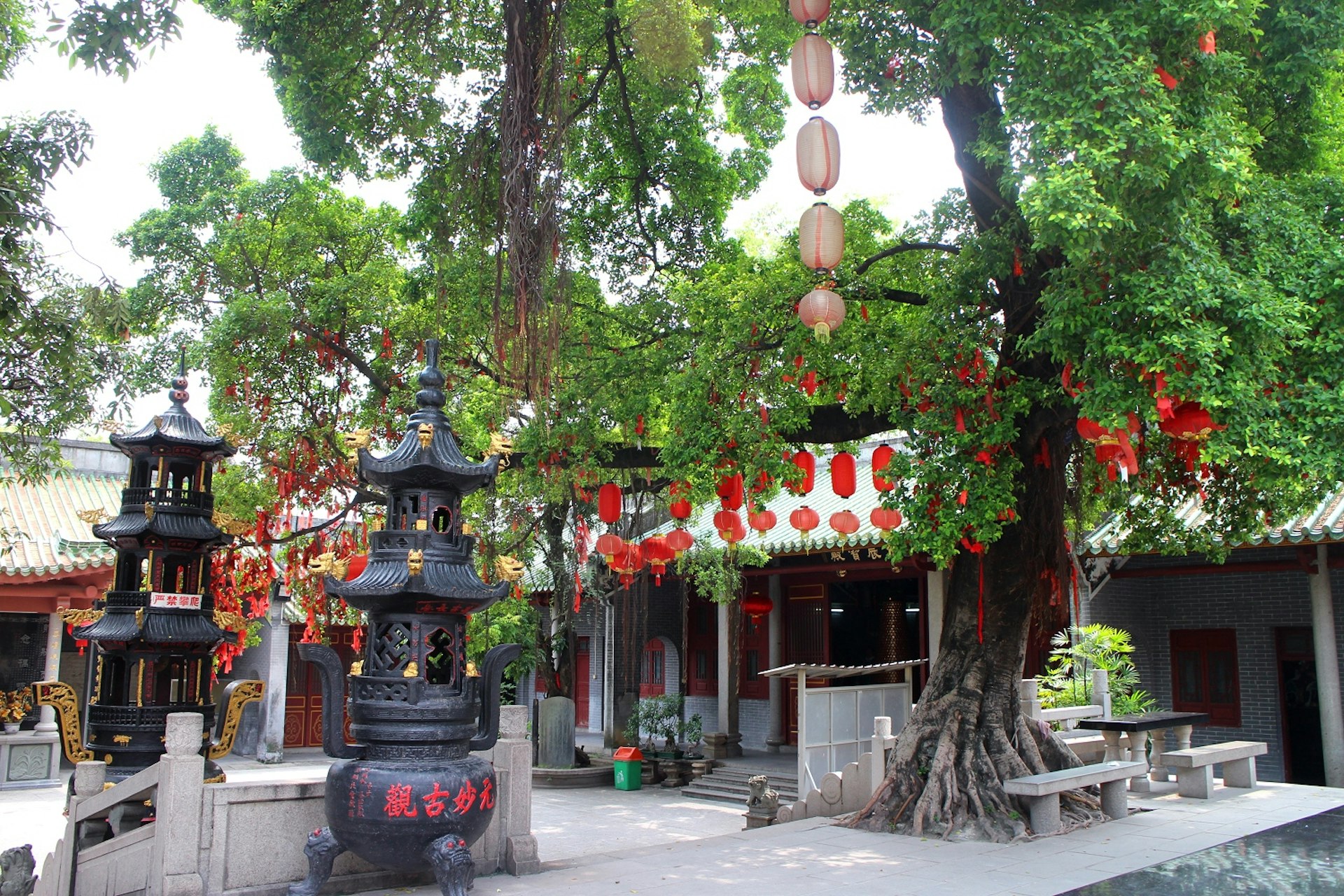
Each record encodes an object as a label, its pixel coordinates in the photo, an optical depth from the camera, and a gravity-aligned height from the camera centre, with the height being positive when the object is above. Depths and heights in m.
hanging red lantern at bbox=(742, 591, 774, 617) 15.88 +0.23
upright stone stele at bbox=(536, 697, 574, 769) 16.53 -1.79
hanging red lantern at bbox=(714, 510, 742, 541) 9.27 +0.86
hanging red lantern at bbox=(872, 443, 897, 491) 7.71 +1.30
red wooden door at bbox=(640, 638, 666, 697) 20.72 -1.01
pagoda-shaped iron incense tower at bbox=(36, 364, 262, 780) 8.21 +0.04
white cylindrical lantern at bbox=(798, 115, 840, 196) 6.78 +3.00
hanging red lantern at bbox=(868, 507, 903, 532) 8.28 +0.80
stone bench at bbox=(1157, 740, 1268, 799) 9.87 -1.40
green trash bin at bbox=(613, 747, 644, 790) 16.14 -2.31
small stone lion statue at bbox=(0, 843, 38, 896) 7.41 -1.78
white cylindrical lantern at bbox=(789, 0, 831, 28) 6.78 +3.94
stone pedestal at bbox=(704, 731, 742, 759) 17.00 -2.06
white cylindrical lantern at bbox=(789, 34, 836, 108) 6.82 +3.57
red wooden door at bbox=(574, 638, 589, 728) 24.31 -1.61
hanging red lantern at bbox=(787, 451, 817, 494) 8.23 +1.24
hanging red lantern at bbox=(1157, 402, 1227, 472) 5.93 +1.11
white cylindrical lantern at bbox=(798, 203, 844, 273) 6.98 +2.53
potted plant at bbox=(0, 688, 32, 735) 13.17 -1.10
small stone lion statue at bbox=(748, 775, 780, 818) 10.19 -1.74
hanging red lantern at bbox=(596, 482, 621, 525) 9.11 +1.03
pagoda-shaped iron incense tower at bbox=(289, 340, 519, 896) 6.05 -0.42
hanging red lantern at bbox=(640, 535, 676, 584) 10.60 +0.70
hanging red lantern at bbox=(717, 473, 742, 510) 8.03 +0.99
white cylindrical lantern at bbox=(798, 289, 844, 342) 7.20 +2.12
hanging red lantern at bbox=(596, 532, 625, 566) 10.69 +0.77
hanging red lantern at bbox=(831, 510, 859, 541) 8.86 +0.81
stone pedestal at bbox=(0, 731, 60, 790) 14.97 -2.03
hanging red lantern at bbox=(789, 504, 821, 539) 9.29 +0.89
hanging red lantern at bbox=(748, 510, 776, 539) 9.51 +0.89
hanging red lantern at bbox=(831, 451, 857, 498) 8.46 +1.18
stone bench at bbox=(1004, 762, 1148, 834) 7.87 -1.27
